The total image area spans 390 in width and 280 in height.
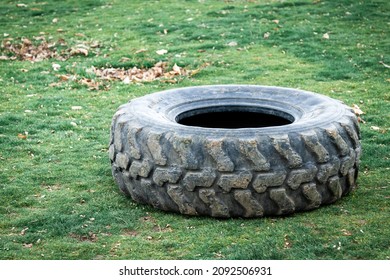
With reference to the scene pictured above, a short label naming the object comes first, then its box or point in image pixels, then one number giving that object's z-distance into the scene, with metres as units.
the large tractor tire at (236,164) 4.39
